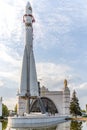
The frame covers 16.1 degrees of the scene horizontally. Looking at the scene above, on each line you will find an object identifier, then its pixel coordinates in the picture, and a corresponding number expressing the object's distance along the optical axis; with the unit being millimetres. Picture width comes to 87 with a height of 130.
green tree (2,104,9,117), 73762
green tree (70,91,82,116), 68062
